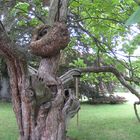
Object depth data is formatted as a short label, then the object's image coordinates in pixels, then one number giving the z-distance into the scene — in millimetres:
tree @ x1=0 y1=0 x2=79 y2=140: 2201
